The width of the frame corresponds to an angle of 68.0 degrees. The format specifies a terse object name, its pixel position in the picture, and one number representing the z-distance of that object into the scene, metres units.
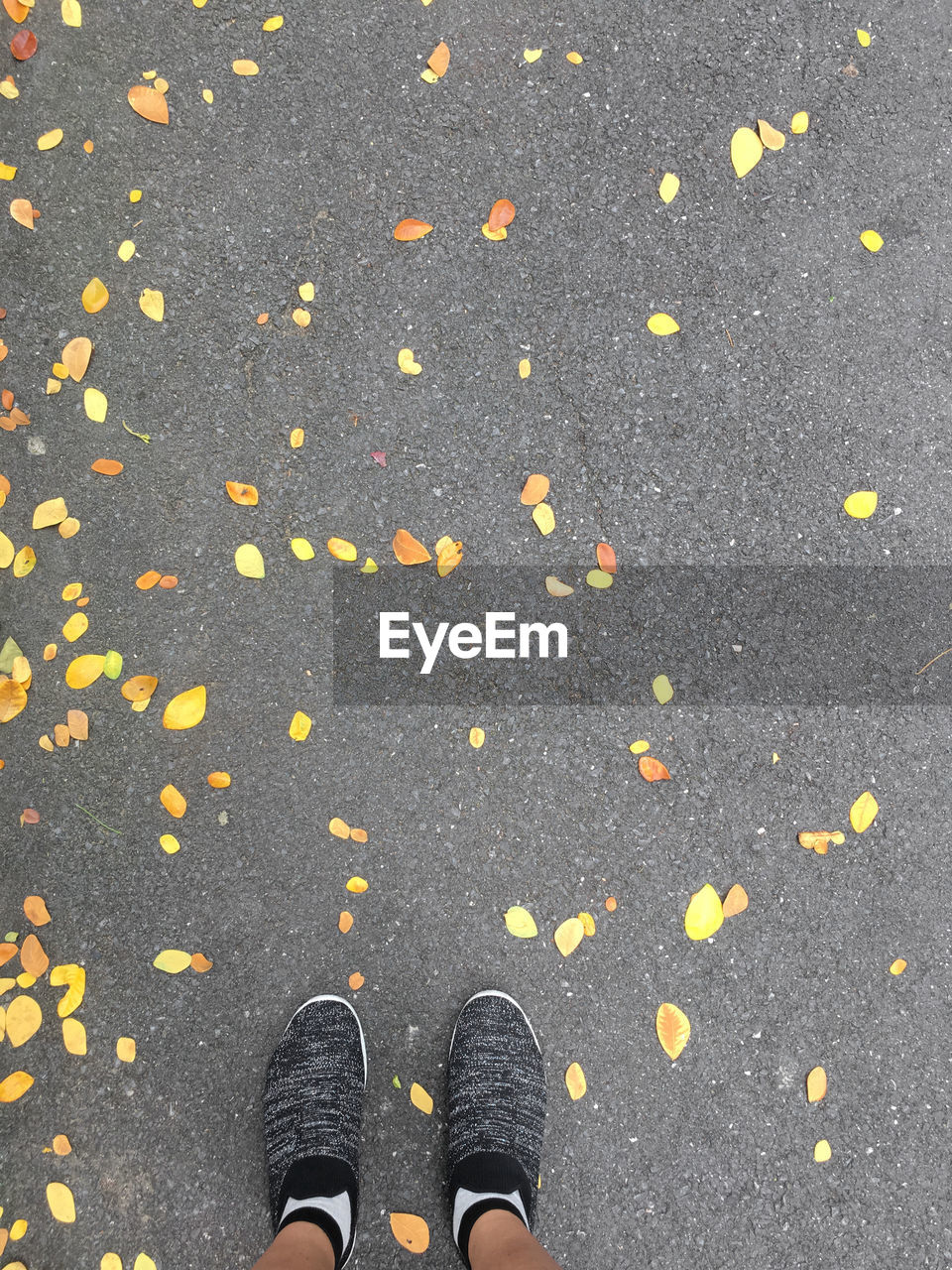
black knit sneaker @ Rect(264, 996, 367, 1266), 1.76
